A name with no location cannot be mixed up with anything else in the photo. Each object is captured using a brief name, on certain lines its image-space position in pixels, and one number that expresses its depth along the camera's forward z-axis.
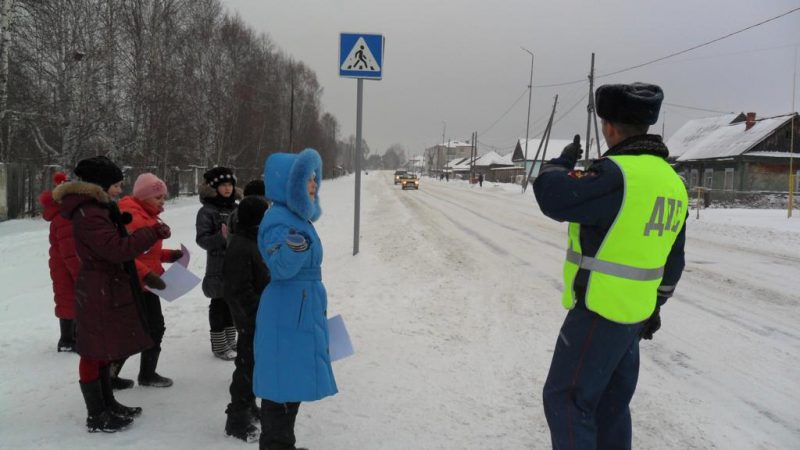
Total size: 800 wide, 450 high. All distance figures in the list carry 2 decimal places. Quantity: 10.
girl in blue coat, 2.52
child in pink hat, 3.63
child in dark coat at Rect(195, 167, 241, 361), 3.98
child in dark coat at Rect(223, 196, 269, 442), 3.04
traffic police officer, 1.99
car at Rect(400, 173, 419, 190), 41.76
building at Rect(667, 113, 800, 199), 34.78
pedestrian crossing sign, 7.75
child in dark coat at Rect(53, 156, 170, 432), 2.97
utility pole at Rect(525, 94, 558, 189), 32.39
